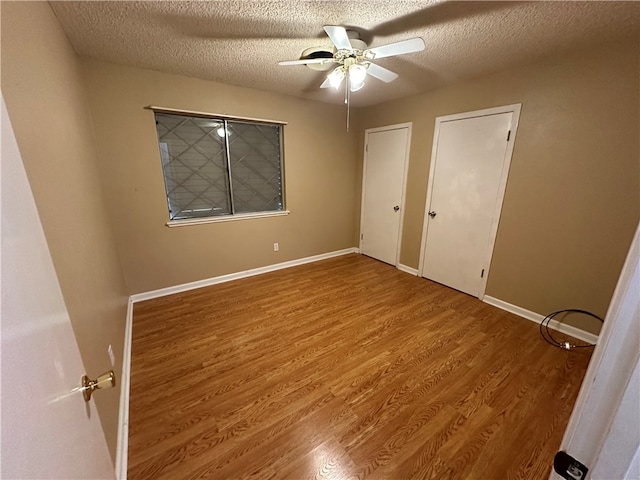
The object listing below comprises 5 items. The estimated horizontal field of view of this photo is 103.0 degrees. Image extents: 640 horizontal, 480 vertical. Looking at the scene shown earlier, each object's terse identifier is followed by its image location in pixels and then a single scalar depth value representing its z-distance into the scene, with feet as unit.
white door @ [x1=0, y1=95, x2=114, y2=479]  1.18
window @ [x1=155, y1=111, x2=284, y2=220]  9.32
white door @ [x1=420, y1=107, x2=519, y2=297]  8.43
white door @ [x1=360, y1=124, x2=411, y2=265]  11.49
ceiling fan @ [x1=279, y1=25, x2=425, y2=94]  5.17
